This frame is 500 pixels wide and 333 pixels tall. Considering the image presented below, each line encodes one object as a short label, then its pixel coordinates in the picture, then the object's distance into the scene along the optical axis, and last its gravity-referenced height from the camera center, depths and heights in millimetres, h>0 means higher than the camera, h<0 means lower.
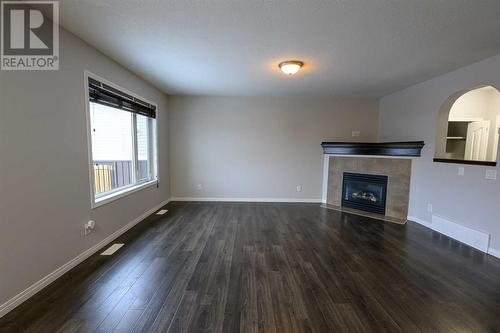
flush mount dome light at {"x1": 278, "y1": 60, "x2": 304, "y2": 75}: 2918 +1158
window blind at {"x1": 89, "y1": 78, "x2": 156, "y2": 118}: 2643 +702
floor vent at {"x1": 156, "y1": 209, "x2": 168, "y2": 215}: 4270 -1220
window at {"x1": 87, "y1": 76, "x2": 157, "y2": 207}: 2732 +109
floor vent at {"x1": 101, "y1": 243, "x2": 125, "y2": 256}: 2660 -1257
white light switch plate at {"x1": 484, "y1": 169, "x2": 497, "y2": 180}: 2729 -207
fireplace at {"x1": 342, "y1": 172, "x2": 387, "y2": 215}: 4386 -771
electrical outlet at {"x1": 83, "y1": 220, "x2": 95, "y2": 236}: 2520 -916
